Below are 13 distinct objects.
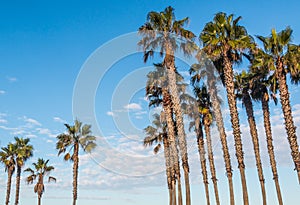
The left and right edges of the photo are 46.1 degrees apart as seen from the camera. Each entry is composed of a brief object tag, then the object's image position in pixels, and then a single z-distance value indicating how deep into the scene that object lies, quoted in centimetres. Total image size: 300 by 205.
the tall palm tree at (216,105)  2964
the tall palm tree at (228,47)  2666
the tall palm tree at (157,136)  4073
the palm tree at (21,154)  5209
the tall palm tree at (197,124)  3675
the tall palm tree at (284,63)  2700
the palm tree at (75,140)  4522
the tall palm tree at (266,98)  3344
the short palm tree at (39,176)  5325
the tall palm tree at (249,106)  3403
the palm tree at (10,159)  5331
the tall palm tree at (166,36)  2992
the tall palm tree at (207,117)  3634
